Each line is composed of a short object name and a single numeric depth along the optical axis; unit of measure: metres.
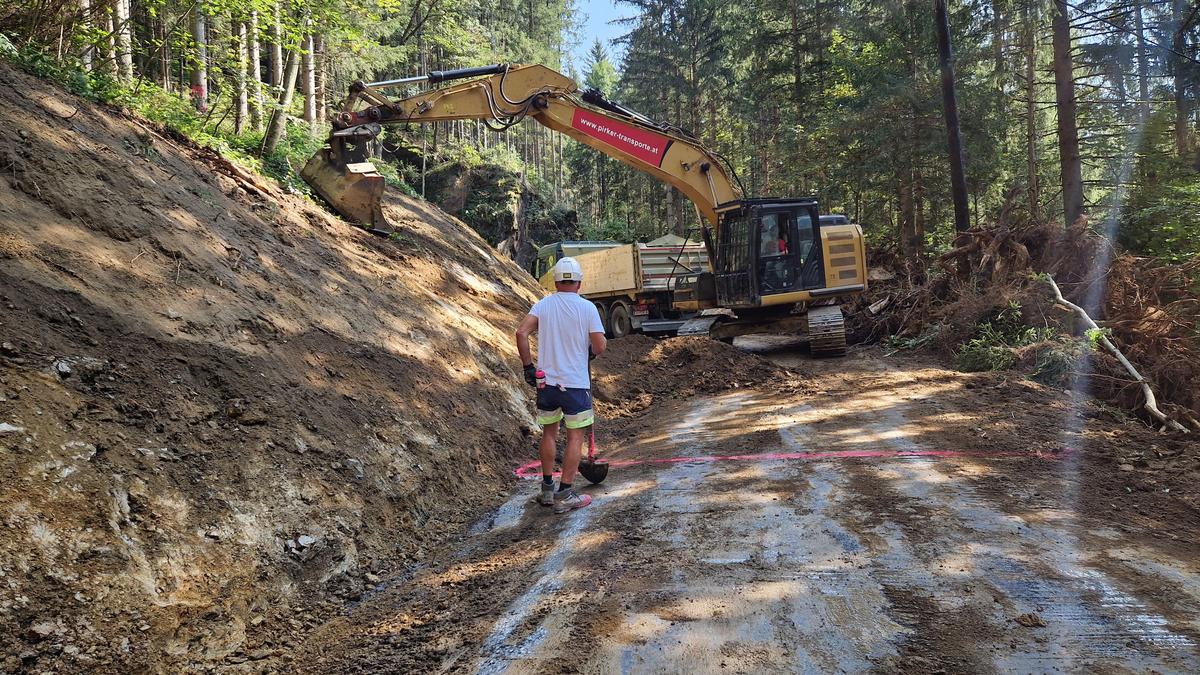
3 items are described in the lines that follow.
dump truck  16.03
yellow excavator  9.88
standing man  5.06
